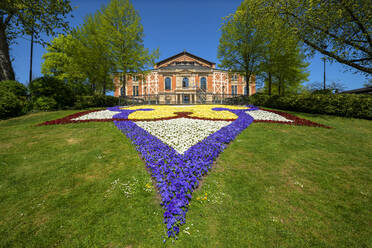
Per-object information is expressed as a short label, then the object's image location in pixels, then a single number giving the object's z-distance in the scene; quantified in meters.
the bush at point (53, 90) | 10.98
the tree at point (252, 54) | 17.92
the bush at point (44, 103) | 11.10
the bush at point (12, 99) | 8.76
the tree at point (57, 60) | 23.56
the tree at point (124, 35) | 18.38
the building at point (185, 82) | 33.06
